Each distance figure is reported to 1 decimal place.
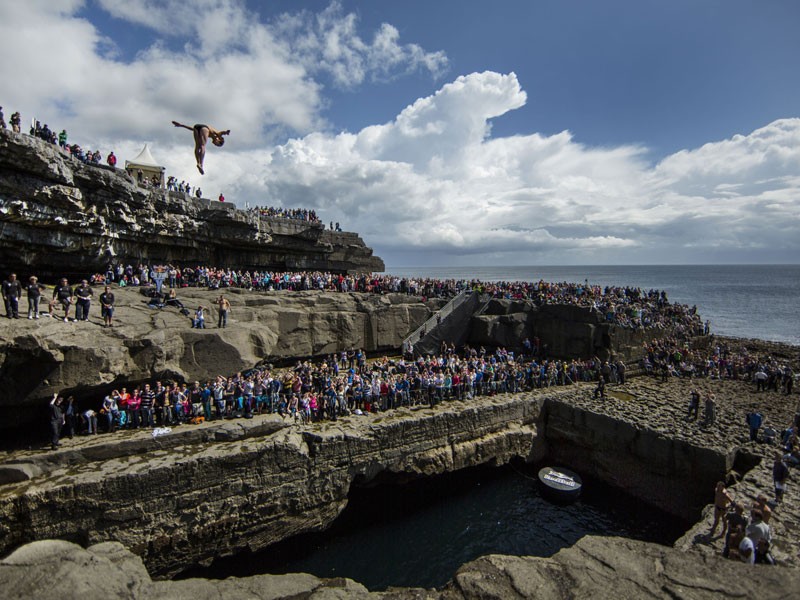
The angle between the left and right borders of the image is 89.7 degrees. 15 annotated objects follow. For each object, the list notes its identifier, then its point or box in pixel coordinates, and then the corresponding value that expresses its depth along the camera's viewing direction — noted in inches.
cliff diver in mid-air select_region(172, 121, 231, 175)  561.0
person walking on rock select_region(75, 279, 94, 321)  557.3
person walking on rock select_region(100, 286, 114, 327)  571.5
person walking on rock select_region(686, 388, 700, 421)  674.8
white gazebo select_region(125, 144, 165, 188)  980.2
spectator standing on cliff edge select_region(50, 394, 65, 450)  472.4
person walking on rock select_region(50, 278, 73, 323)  546.6
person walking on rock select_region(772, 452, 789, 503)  437.4
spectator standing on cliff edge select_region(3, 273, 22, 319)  497.4
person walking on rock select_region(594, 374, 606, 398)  785.5
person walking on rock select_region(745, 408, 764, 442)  590.7
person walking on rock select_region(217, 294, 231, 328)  702.5
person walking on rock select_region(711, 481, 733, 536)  380.5
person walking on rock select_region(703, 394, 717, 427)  641.6
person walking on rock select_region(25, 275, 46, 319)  513.0
